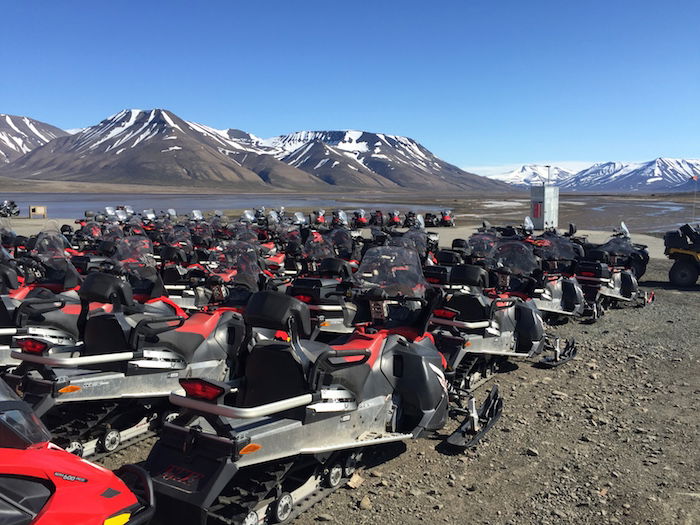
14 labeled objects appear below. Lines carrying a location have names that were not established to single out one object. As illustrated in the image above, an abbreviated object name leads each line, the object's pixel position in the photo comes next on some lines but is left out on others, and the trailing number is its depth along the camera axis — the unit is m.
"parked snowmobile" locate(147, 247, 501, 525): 4.14
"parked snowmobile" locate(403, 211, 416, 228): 34.72
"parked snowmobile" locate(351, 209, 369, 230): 33.90
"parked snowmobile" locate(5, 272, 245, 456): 5.53
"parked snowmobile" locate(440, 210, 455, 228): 38.41
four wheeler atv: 16.28
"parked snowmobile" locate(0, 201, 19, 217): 42.27
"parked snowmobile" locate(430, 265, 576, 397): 7.64
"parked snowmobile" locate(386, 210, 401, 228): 33.44
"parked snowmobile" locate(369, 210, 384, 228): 34.88
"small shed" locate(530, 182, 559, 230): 33.34
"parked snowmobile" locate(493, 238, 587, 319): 10.23
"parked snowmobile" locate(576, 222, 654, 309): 12.80
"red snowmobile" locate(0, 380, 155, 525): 3.09
